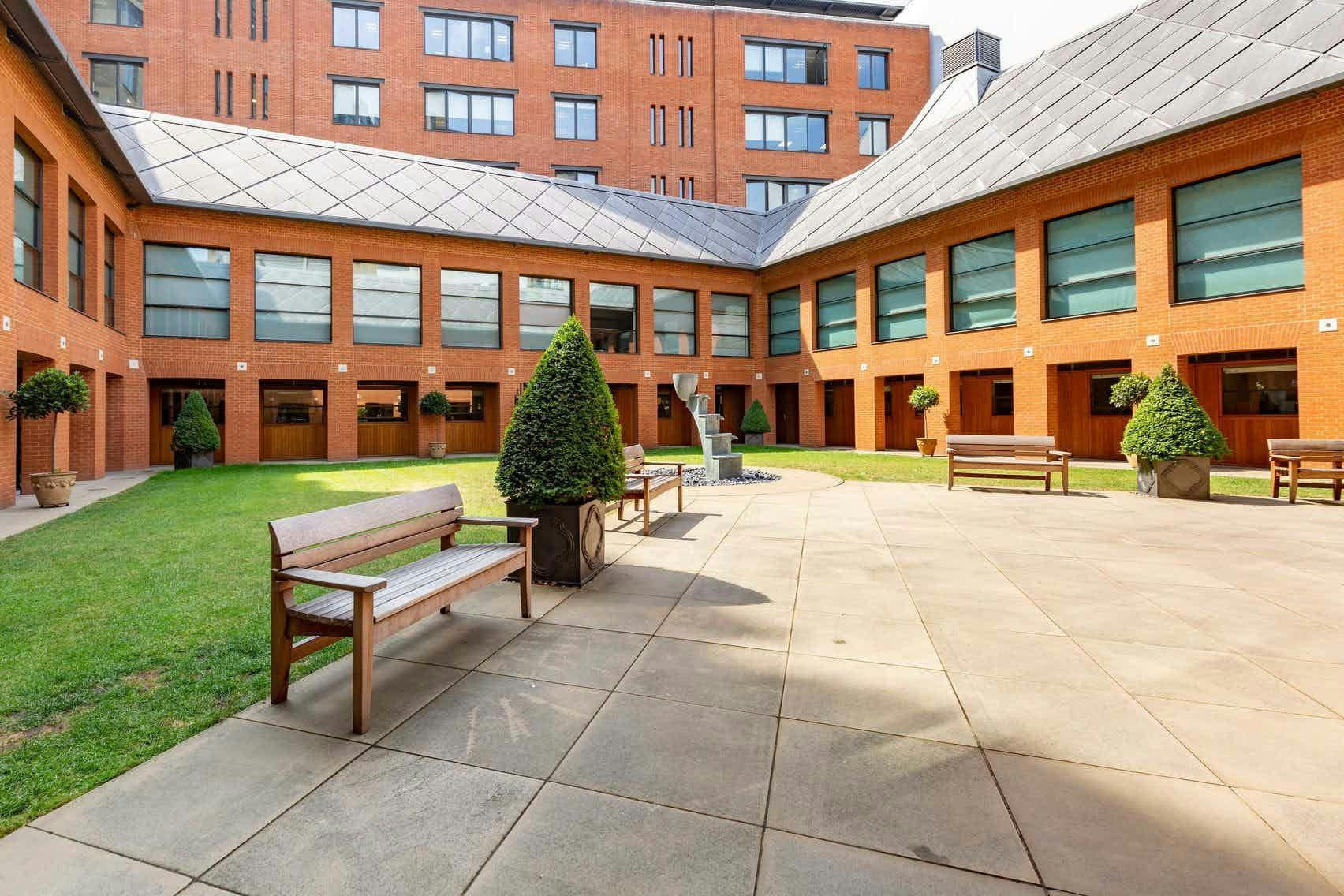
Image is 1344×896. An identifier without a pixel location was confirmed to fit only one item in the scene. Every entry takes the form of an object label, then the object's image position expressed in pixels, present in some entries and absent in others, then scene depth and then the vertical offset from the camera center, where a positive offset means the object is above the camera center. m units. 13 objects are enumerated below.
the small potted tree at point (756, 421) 23.75 +0.92
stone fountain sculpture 12.16 +0.02
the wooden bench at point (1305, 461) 8.71 -0.29
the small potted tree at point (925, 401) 18.42 +1.31
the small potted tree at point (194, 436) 15.81 +0.26
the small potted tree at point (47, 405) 9.37 +0.68
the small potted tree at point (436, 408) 19.78 +1.25
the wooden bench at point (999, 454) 10.52 -0.20
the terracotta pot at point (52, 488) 9.31 -0.67
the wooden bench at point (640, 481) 6.92 -0.48
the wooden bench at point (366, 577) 2.73 -0.77
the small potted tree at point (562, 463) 4.88 -0.16
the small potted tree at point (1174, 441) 8.97 +0.02
